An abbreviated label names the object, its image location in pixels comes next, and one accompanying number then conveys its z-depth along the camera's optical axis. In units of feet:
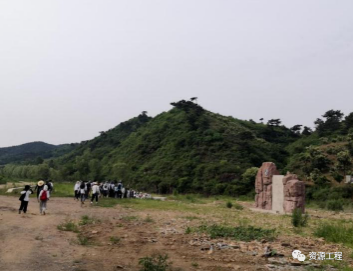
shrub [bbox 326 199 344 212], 86.12
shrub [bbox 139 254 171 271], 21.88
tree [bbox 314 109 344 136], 194.68
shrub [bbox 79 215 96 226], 40.62
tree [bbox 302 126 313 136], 225.76
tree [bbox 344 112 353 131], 183.01
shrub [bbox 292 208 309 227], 43.42
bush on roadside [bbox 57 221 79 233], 36.07
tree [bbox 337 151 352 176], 120.78
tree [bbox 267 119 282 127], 255.58
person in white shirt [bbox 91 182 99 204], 64.49
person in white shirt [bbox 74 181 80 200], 75.62
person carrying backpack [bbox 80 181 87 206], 64.49
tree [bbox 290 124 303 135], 240.73
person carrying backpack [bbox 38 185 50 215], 46.25
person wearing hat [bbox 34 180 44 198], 53.65
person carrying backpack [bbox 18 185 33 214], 46.68
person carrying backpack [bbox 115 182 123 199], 83.87
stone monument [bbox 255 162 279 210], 77.41
